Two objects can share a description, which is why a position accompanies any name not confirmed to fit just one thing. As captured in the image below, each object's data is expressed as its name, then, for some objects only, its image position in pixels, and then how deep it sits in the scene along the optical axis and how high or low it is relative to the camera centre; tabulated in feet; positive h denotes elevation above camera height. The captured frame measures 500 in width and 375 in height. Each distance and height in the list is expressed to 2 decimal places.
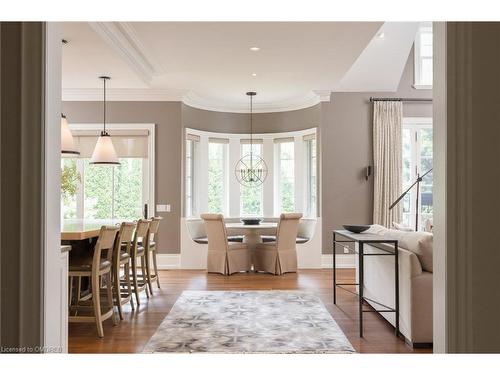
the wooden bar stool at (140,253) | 15.42 -2.34
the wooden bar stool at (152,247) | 17.19 -2.31
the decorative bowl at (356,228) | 14.71 -1.28
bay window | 25.99 +0.82
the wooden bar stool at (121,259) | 13.62 -2.26
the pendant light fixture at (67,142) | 15.21 +1.58
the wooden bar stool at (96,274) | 12.01 -2.33
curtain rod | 23.77 +4.79
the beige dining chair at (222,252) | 21.61 -3.09
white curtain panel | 23.41 +1.60
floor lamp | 21.69 +0.06
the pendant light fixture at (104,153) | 18.34 +1.47
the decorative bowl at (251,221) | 23.26 -1.66
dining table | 22.41 -2.13
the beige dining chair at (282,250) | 21.66 -3.03
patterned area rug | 10.93 -3.90
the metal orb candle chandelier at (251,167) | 27.20 +1.34
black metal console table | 11.65 -1.77
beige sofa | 10.80 -2.41
